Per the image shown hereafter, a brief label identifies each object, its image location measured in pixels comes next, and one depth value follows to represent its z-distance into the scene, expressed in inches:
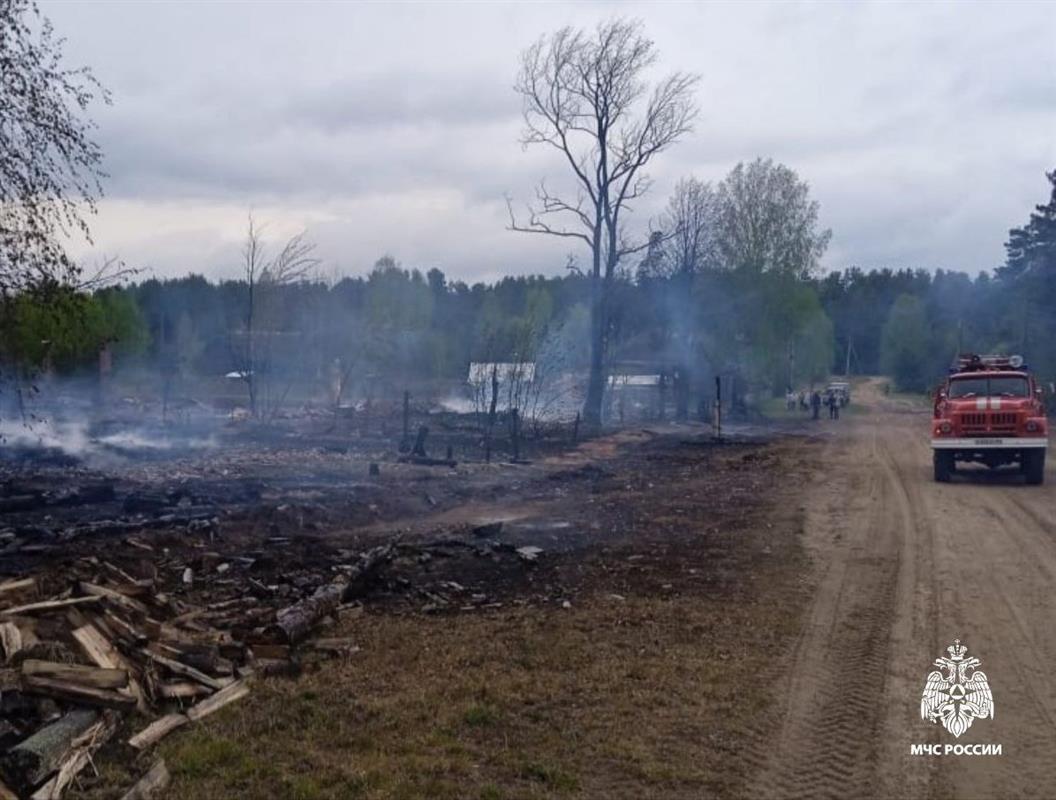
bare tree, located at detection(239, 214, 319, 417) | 1470.2
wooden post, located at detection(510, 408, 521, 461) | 1122.2
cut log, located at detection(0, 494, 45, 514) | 661.4
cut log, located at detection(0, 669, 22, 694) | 281.1
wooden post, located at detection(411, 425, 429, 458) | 1042.4
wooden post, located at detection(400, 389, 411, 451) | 1097.8
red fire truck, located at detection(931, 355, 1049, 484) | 900.0
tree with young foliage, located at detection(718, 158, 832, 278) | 2578.7
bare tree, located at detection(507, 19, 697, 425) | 1845.5
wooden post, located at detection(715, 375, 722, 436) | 1421.5
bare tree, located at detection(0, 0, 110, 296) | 412.2
